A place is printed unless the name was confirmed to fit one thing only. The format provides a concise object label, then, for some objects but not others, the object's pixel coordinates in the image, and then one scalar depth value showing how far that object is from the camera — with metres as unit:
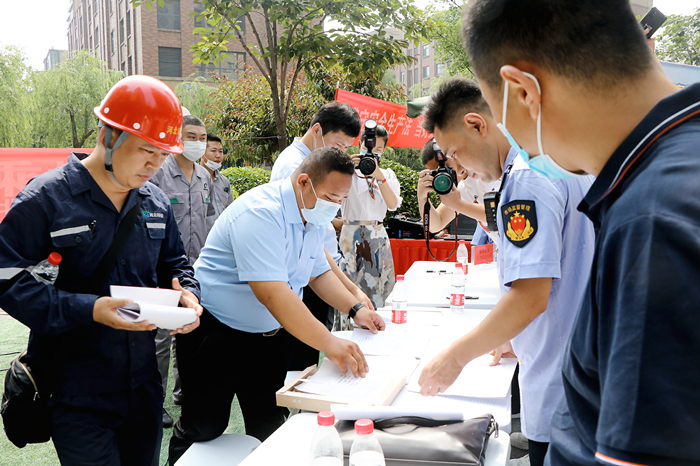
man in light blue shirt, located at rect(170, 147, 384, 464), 1.74
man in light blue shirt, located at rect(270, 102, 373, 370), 3.31
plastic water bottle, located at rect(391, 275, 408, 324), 2.37
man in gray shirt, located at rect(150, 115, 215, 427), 3.38
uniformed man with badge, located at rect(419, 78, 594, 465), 1.23
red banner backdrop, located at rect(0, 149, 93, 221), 4.11
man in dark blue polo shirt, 0.40
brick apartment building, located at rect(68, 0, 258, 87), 26.61
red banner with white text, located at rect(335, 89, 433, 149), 6.13
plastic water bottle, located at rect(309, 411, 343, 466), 1.08
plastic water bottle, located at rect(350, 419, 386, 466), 1.02
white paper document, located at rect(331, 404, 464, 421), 1.30
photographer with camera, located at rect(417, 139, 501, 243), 2.72
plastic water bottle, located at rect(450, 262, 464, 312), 2.58
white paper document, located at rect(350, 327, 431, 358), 1.99
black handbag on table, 1.12
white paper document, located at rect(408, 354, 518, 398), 1.62
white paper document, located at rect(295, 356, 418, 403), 1.57
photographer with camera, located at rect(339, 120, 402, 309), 4.07
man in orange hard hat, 1.40
